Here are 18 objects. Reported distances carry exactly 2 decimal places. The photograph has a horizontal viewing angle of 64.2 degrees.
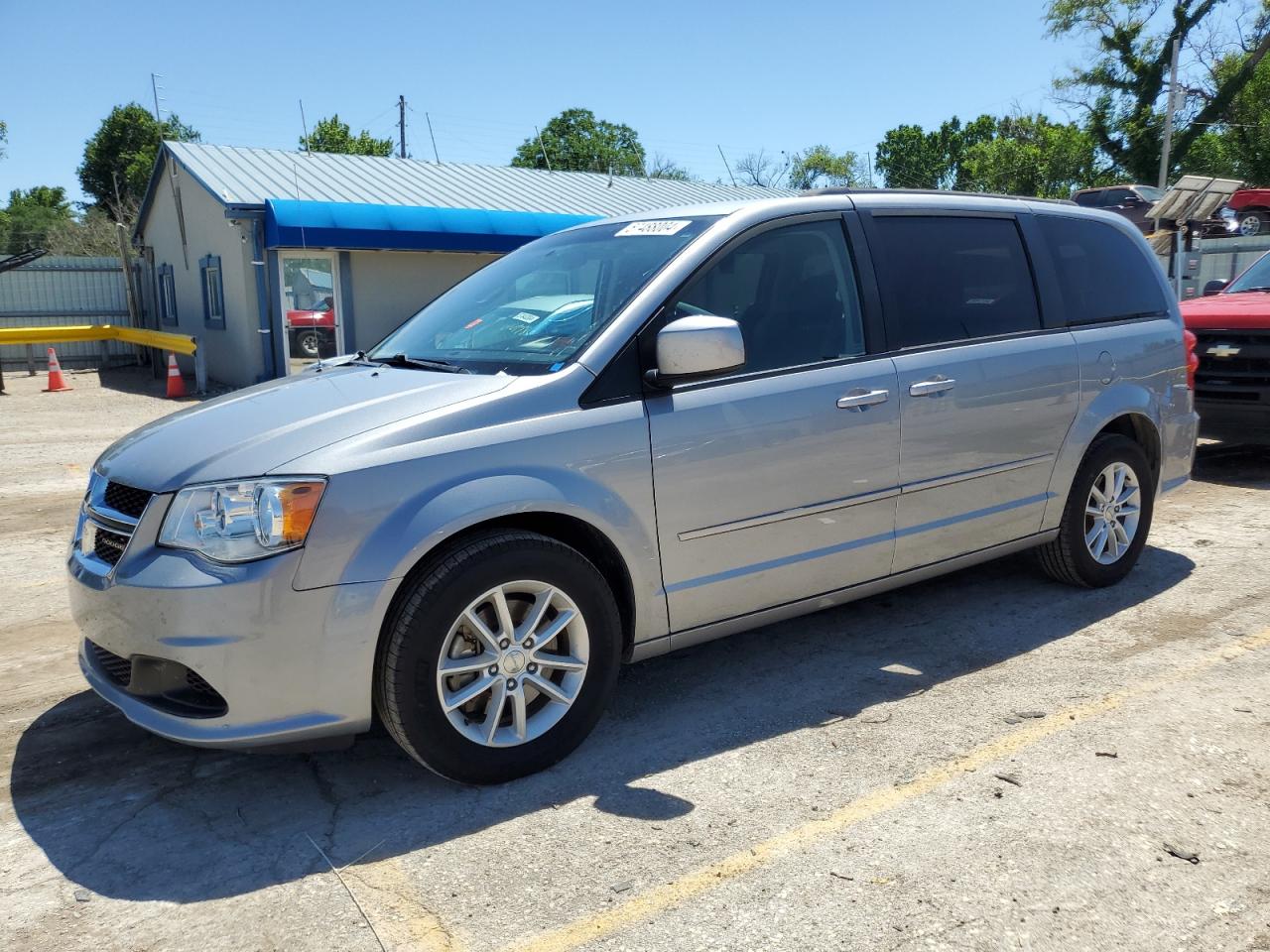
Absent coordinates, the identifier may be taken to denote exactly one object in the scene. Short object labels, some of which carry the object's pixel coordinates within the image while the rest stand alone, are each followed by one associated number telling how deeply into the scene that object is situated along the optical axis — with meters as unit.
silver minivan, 3.00
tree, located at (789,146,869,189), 76.00
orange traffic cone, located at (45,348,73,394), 17.56
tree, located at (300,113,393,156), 55.06
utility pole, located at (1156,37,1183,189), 31.95
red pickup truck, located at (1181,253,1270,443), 8.04
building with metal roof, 16.42
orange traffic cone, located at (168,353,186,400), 16.59
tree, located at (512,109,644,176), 65.44
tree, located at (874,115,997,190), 77.69
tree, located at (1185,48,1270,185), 38.00
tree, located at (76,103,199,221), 53.18
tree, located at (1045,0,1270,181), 38.81
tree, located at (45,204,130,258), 36.91
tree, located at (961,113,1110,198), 43.59
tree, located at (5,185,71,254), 44.75
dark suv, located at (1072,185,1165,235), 24.56
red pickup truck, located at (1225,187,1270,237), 27.05
